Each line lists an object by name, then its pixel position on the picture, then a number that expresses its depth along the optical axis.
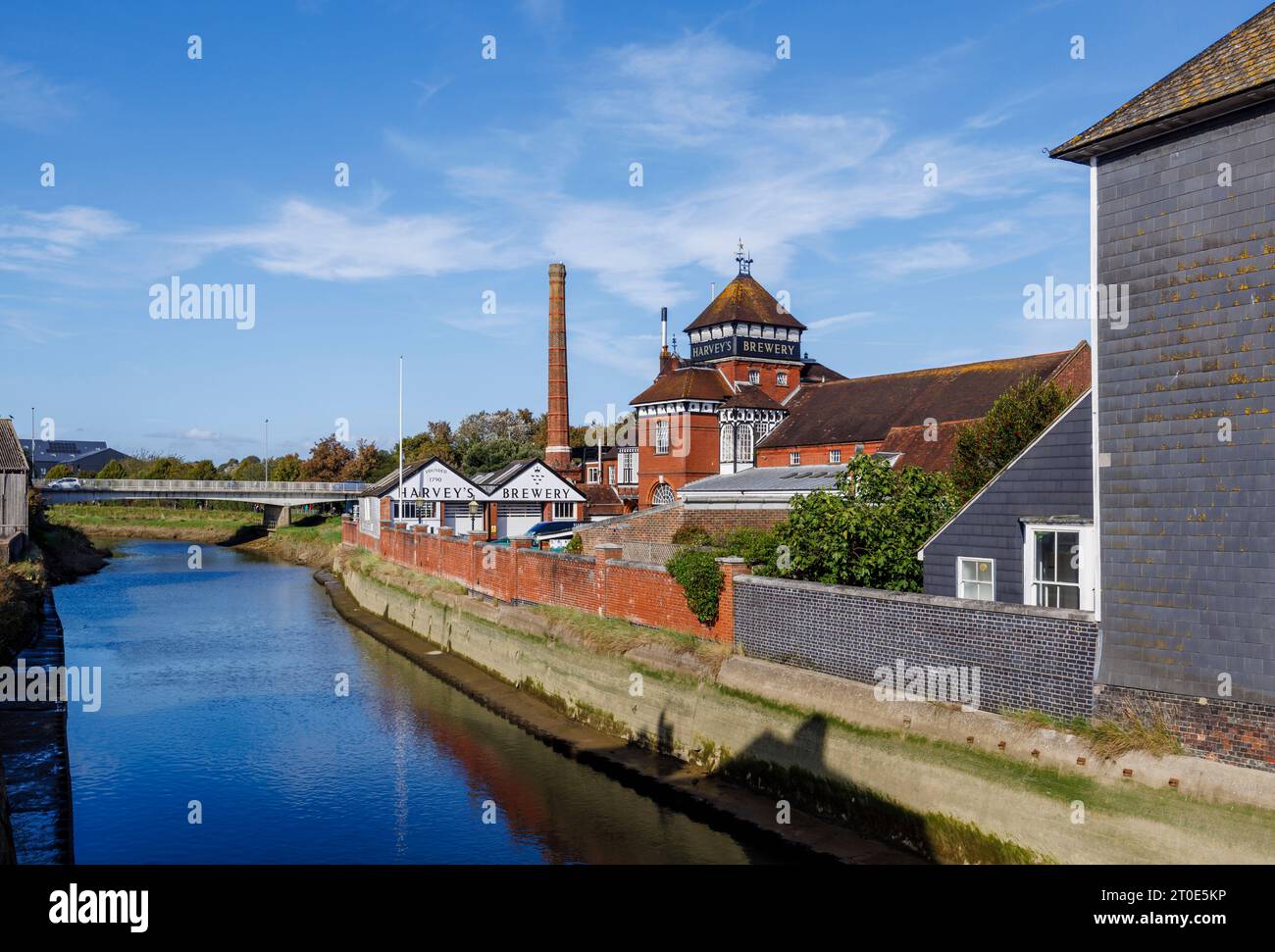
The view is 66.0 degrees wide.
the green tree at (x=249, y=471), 137.65
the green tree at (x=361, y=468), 109.06
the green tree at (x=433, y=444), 99.81
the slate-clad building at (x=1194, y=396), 11.49
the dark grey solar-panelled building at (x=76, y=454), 173.75
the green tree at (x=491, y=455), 95.75
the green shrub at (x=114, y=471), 131.50
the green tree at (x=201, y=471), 130.50
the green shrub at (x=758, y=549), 21.05
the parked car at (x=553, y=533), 42.70
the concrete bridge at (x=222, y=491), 82.01
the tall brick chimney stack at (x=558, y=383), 74.02
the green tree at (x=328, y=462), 110.62
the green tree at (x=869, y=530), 19.80
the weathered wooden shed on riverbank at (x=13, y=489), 49.22
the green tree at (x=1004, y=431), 25.14
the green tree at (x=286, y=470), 119.44
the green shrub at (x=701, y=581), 20.52
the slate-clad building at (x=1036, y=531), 15.04
